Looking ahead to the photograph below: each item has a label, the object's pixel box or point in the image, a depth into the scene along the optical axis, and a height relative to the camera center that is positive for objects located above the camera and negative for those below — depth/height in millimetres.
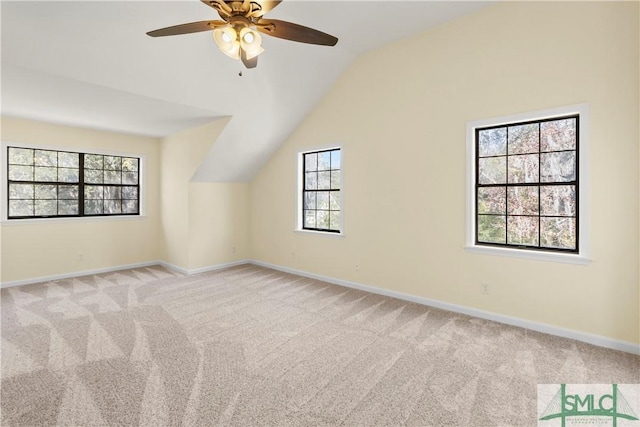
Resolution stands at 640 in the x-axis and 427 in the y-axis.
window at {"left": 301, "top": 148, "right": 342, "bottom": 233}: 5129 +305
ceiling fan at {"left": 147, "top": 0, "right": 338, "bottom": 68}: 2037 +1288
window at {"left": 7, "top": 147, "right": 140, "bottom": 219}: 4781 +390
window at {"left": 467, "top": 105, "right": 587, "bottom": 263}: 3041 +257
